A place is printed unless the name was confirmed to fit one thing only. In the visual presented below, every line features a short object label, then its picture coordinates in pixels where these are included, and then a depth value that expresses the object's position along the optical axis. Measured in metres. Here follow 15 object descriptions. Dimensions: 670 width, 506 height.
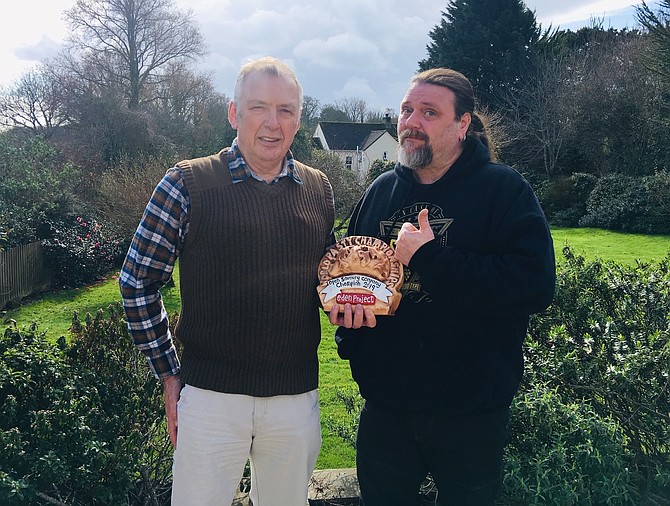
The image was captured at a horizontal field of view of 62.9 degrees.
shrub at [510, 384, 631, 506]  2.67
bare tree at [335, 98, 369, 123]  48.50
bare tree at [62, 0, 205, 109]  23.11
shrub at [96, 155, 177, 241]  11.58
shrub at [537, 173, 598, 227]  19.42
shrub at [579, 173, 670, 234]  16.27
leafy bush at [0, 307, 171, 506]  2.53
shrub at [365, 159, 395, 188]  17.78
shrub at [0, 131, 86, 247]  11.79
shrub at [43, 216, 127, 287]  12.31
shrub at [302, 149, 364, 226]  12.50
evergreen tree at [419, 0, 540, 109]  26.72
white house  36.50
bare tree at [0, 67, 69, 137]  22.05
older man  2.26
